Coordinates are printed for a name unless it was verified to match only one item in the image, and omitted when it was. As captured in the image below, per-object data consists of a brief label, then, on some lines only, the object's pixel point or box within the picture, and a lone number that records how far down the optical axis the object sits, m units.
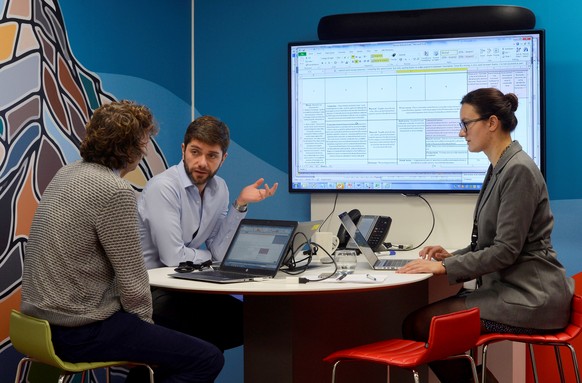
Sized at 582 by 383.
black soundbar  4.36
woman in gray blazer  3.13
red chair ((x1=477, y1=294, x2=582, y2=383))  3.10
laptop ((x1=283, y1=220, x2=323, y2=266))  3.38
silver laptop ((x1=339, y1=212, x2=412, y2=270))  3.52
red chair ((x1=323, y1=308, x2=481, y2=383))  2.80
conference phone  4.16
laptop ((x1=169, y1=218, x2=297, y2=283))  3.24
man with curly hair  2.66
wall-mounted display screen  4.33
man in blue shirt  3.58
